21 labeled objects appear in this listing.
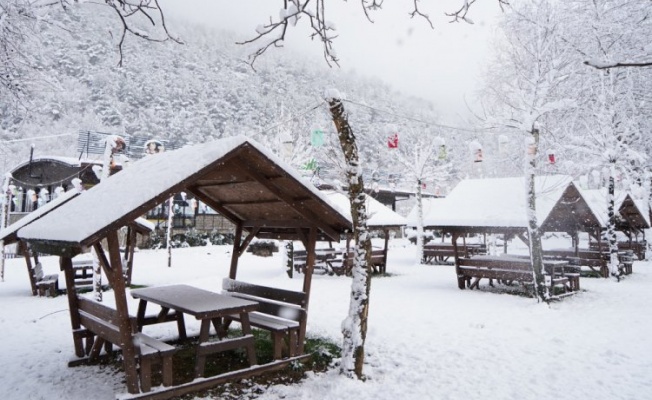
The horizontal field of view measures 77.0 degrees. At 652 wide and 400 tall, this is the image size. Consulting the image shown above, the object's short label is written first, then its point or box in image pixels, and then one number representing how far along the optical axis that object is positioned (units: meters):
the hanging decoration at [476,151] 12.76
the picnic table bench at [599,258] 16.75
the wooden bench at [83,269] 13.44
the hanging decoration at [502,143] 11.52
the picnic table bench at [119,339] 4.82
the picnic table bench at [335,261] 17.44
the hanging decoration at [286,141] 11.38
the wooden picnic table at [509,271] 12.40
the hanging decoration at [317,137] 10.85
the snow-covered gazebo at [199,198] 4.62
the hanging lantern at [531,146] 10.95
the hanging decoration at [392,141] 13.25
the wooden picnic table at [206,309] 5.27
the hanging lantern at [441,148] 14.16
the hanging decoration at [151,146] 14.43
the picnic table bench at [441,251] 22.12
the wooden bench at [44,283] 12.14
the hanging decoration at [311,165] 15.79
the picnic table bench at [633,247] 21.70
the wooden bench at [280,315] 6.12
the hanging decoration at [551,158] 15.19
